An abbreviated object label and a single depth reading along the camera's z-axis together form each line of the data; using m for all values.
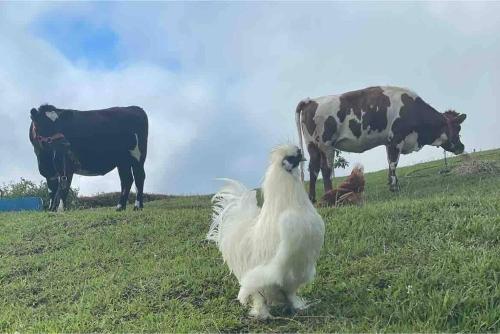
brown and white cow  12.75
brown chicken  10.09
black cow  12.85
